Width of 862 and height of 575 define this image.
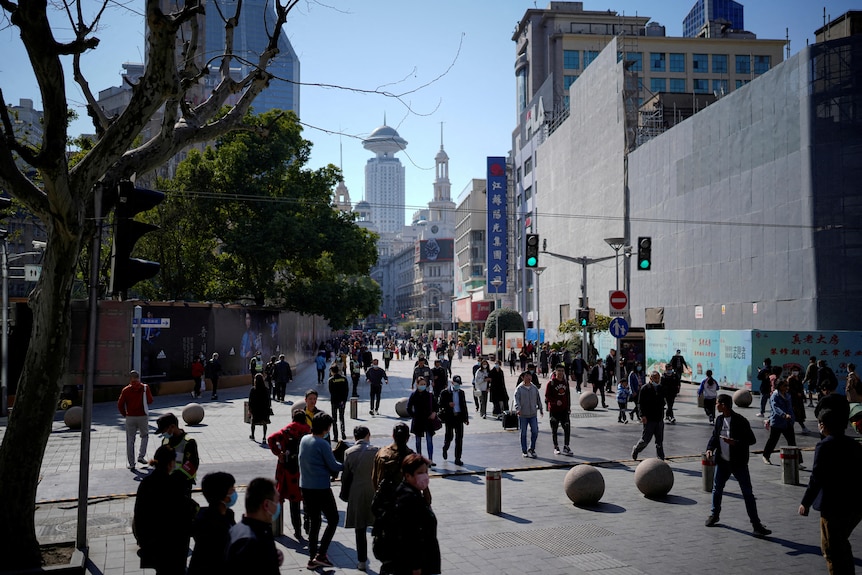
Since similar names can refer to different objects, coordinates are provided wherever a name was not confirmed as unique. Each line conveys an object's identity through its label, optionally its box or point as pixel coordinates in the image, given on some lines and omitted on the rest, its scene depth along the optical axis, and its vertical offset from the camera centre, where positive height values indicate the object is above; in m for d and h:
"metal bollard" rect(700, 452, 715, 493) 11.17 -2.17
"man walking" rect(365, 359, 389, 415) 20.95 -1.38
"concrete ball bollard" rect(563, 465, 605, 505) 10.21 -2.15
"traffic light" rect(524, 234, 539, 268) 22.75 +2.59
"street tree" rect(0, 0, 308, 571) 6.96 +1.38
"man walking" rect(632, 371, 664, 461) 13.02 -1.43
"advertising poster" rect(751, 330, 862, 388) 25.94 -0.54
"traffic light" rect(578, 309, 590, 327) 23.88 +0.52
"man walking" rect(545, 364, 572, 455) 14.58 -1.42
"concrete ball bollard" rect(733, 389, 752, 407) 22.98 -2.05
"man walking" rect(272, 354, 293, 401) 24.06 -1.32
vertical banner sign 70.75 +10.71
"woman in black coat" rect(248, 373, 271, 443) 15.45 -1.53
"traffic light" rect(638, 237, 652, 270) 21.11 +2.36
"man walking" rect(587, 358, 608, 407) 23.67 -1.40
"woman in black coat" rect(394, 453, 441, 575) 5.27 -1.48
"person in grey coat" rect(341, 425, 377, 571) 7.41 -1.61
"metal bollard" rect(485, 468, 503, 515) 9.88 -2.16
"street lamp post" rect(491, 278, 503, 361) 46.51 +3.97
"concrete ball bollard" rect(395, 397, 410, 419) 20.97 -2.19
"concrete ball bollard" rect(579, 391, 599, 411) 22.70 -2.13
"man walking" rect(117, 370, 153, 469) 12.55 -1.28
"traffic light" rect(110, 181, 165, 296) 7.49 +1.05
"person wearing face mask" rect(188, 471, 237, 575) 4.96 -1.34
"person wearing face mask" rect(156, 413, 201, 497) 7.66 -1.20
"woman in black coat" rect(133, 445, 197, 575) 5.67 -1.49
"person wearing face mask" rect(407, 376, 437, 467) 13.05 -1.41
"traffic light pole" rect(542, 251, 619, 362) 26.13 +2.29
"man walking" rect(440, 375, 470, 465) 13.57 -1.51
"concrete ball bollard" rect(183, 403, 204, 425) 18.58 -2.07
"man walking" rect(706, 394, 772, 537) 8.72 -1.45
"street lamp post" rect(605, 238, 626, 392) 27.94 +3.49
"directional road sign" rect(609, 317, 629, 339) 21.45 +0.15
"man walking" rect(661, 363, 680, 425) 18.72 -1.39
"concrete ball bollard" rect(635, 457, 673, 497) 10.65 -2.14
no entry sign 21.78 +0.95
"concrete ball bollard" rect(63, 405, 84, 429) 17.97 -2.09
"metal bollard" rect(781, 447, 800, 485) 11.66 -2.14
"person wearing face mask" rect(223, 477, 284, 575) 4.31 -1.24
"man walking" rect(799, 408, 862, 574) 6.57 -1.47
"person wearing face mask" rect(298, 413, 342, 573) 7.61 -1.62
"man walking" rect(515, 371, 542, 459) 13.83 -1.36
